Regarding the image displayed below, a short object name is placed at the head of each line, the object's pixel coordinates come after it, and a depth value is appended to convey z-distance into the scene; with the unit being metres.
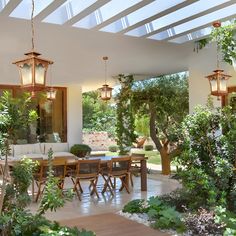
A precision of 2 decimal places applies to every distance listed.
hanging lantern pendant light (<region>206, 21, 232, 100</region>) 5.43
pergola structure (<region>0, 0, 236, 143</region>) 5.39
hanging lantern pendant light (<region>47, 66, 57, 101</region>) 8.86
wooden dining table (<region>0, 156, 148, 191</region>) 7.41
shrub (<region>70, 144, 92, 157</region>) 11.22
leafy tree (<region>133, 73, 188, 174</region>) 9.38
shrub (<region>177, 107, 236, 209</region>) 4.39
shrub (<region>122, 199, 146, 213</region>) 5.02
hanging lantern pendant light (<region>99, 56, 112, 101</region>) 8.22
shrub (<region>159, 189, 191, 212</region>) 5.12
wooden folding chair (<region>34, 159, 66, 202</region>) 6.30
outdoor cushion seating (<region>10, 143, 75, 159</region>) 10.75
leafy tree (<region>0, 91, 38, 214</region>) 3.26
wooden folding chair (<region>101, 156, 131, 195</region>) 6.97
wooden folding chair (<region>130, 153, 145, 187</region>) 7.62
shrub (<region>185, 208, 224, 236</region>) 3.93
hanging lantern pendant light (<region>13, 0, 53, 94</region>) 3.79
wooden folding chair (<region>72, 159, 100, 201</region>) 6.61
